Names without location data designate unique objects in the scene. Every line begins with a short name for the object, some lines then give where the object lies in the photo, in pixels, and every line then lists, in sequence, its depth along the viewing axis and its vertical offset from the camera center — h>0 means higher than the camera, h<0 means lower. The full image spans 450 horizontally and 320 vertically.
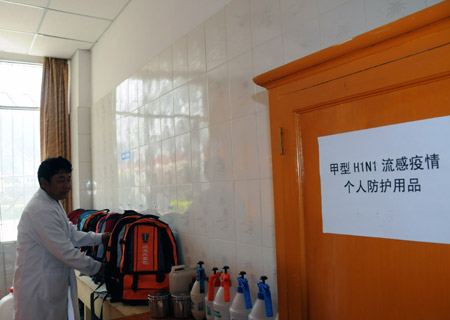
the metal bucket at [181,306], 1.74 -0.59
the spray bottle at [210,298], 1.61 -0.52
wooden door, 0.74 +0.07
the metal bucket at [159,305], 1.75 -0.59
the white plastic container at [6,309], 2.67 -0.88
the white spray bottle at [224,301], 1.53 -0.51
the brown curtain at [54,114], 4.41 +0.93
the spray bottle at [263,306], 1.35 -0.48
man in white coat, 2.13 -0.42
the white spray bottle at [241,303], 1.45 -0.50
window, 4.26 +0.61
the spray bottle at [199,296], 1.69 -0.53
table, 1.99 -0.72
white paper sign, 0.74 -0.01
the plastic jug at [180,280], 1.86 -0.50
